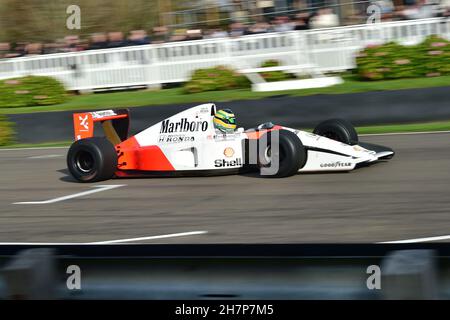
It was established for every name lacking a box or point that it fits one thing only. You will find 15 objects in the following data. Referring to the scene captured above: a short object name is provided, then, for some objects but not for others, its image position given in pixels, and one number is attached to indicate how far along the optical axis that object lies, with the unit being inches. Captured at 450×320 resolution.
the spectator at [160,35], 782.7
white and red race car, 341.1
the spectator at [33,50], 848.9
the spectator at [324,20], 707.4
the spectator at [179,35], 777.4
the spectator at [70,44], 832.3
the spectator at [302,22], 711.7
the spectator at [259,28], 730.2
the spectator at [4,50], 876.1
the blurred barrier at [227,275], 137.6
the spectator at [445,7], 660.4
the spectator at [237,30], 740.6
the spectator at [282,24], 717.3
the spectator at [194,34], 770.2
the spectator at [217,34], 751.0
